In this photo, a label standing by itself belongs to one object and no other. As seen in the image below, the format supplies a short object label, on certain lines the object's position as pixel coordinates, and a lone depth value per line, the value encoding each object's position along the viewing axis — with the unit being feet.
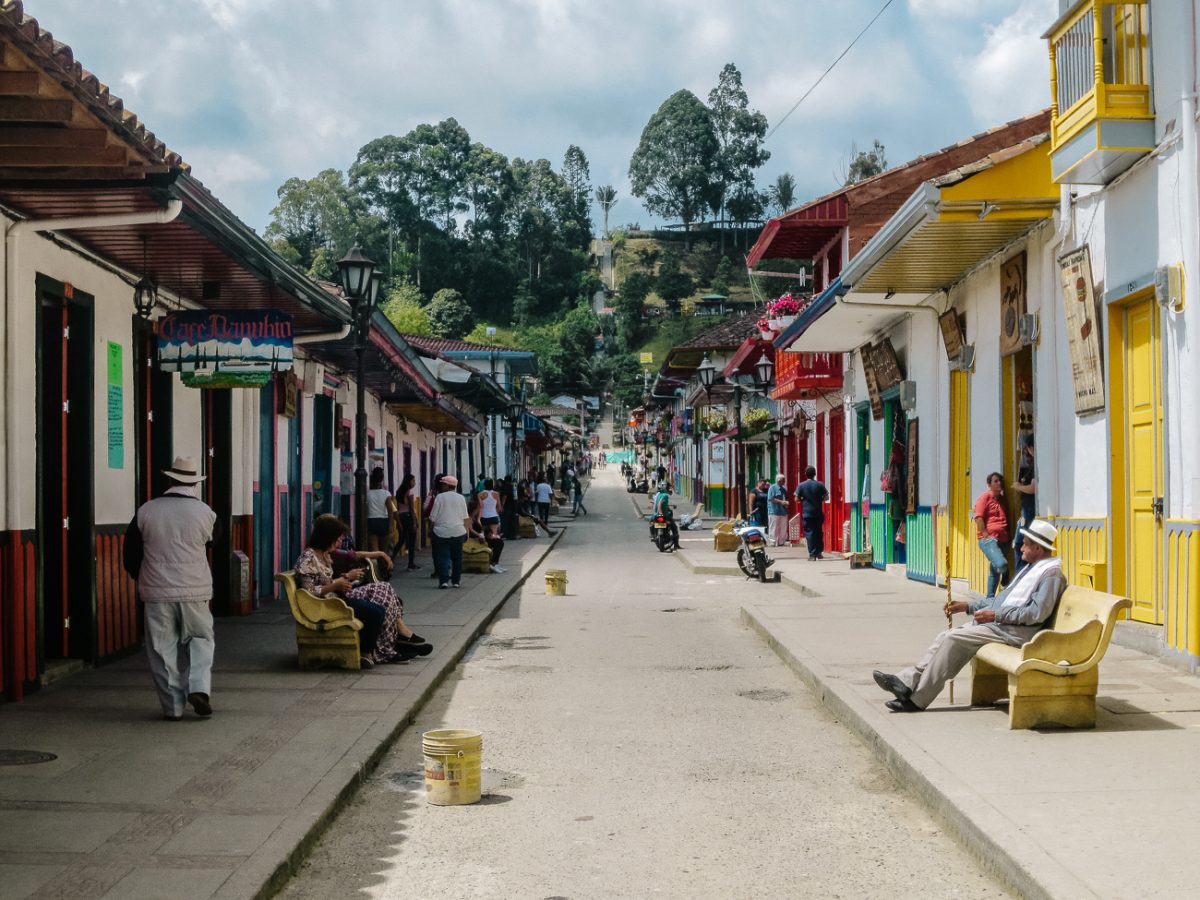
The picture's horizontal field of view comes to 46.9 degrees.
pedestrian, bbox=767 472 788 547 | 95.86
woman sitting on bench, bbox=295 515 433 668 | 36.35
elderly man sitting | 27.48
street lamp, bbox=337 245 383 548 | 48.06
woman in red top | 47.85
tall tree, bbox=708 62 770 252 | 441.68
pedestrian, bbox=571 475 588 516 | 173.44
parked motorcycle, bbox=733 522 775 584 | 69.15
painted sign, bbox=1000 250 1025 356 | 46.34
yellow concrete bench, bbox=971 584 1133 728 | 25.54
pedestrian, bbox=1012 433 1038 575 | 45.68
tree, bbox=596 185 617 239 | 553.23
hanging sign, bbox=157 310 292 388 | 37.40
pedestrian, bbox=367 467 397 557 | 71.31
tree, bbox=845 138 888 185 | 188.89
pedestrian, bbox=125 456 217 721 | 28.30
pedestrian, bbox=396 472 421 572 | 78.38
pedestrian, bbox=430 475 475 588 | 63.05
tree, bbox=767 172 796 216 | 456.86
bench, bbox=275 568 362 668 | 35.68
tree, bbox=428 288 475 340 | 342.77
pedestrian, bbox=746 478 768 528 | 100.37
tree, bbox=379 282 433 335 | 317.22
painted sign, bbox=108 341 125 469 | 37.50
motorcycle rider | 98.78
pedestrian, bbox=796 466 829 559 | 81.82
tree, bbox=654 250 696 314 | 432.66
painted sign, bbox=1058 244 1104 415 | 38.55
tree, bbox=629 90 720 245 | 444.14
